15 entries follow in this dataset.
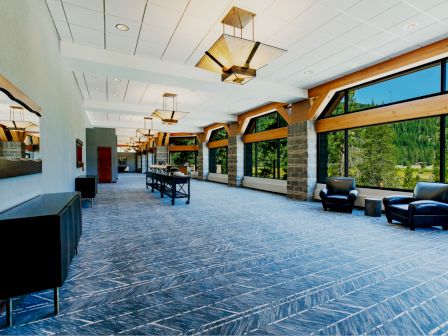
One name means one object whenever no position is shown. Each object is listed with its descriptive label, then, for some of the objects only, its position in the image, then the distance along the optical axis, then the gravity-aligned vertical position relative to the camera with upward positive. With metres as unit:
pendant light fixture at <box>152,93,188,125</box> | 8.45 +1.67
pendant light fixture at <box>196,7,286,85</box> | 3.71 +1.69
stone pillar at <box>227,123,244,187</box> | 12.56 +0.25
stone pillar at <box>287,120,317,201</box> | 8.14 +0.06
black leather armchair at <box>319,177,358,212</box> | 6.29 -0.85
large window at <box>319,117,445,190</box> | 5.74 +0.22
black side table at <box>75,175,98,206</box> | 6.77 -0.66
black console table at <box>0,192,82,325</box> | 1.88 -0.70
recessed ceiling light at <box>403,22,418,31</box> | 4.21 +2.33
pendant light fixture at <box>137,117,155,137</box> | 12.67 +1.70
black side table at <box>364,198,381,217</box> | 5.88 -1.08
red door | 14.72 -0.16
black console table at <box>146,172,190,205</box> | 7.44 -0.59
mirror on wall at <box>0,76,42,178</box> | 2.20 +0.29
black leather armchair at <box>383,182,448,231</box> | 4.71 -0.89
